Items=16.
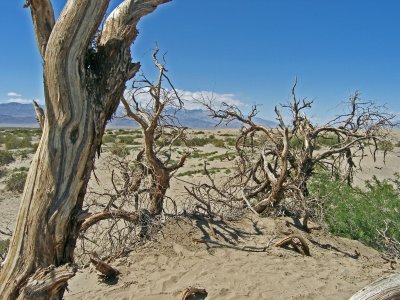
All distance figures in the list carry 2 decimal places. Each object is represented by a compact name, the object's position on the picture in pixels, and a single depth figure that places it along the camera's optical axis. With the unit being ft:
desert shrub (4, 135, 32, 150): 97.86
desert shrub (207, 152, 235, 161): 78.88
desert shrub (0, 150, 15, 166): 74.42
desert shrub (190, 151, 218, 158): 84.06
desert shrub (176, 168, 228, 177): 62.28
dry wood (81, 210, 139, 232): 18.45
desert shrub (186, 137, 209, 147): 109.48
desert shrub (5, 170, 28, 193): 54.08
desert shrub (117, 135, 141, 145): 112.68
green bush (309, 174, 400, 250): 26.68
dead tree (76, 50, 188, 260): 21.47
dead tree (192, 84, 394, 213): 27.76
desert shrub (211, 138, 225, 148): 108.33
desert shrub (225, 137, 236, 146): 110.73
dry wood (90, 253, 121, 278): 18.53
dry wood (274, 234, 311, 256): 22.24
